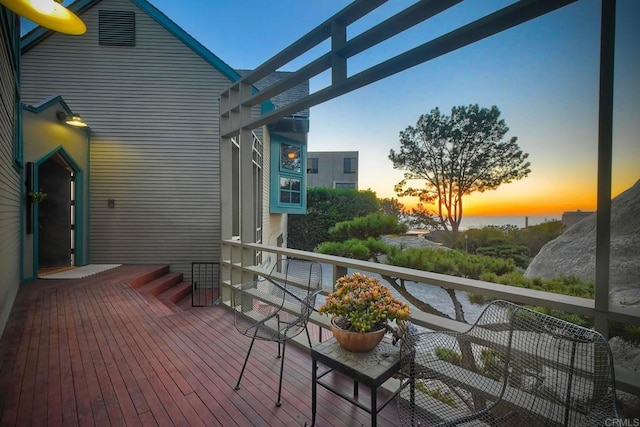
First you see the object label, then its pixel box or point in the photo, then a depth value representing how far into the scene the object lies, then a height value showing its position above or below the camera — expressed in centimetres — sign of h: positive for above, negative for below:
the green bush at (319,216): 1360 -32
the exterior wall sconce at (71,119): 578 +173
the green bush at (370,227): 671 -42
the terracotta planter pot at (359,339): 171 -76
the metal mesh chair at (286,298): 233 -87
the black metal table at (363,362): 153 -85
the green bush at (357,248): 606 -81
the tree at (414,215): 563 -11
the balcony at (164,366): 197 -140
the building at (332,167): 2252 +318
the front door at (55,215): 636 -19
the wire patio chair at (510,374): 115 -76
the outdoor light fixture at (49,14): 225 +160
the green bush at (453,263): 427 -81
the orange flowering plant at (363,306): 171 -57
